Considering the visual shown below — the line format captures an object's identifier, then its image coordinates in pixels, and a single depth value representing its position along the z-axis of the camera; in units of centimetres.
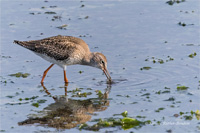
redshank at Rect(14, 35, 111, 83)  1534
